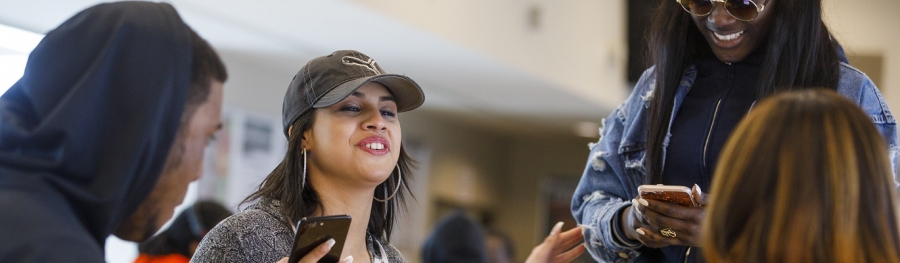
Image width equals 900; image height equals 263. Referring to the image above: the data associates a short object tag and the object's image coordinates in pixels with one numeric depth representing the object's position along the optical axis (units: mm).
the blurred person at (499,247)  6992
